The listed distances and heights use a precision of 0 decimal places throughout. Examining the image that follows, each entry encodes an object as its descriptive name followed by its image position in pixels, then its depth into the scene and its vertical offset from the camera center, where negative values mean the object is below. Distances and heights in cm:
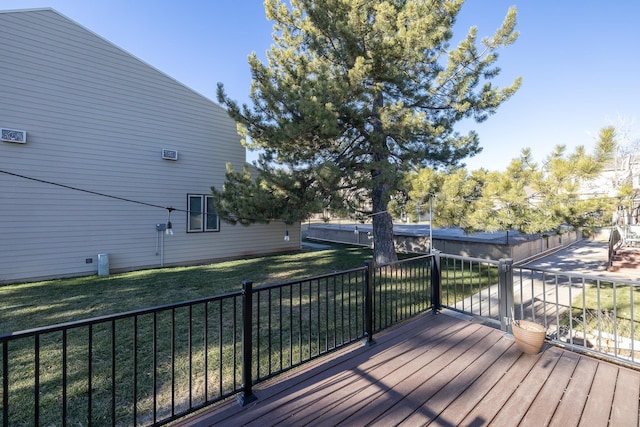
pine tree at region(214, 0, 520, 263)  559 +258
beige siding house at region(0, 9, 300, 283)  642 +168
